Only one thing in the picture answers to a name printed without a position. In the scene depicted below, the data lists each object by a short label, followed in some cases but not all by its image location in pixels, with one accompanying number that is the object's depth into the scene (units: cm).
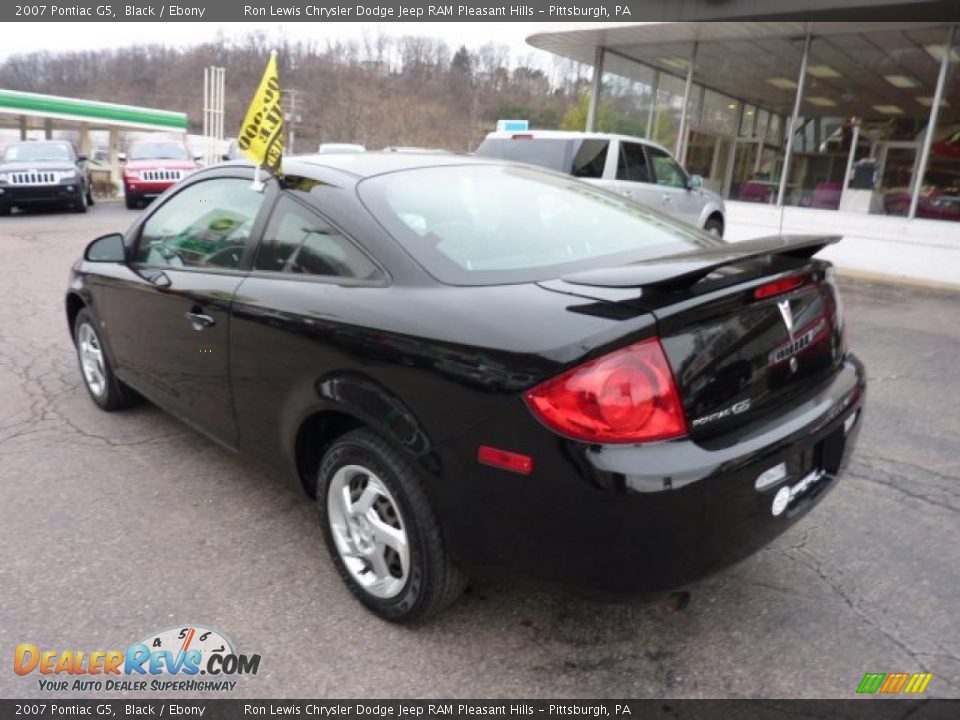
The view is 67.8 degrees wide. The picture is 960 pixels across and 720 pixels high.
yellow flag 293
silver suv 903
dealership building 1145
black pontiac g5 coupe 190
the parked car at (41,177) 1589
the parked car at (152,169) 1845
